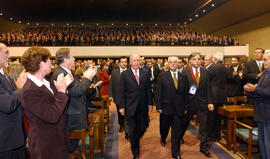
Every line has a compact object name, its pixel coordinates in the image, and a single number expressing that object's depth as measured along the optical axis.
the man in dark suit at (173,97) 3.06
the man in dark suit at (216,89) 3.67
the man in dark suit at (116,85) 4.36
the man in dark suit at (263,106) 2.38
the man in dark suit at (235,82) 4.68
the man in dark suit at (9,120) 1.49
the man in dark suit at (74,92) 2.09
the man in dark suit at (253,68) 4.10
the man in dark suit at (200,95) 3.22
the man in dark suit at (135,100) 2.96
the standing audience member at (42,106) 1.36
